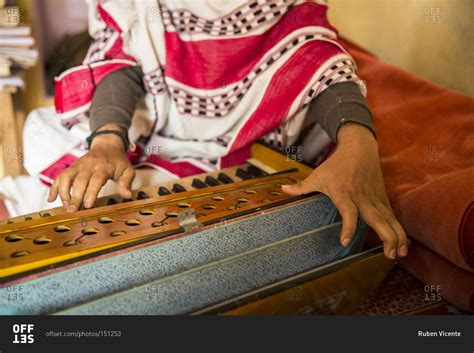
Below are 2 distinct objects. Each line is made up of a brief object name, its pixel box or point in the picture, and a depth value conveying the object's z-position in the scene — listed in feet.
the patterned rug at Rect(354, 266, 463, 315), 2.40
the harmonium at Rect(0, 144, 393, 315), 1.54
